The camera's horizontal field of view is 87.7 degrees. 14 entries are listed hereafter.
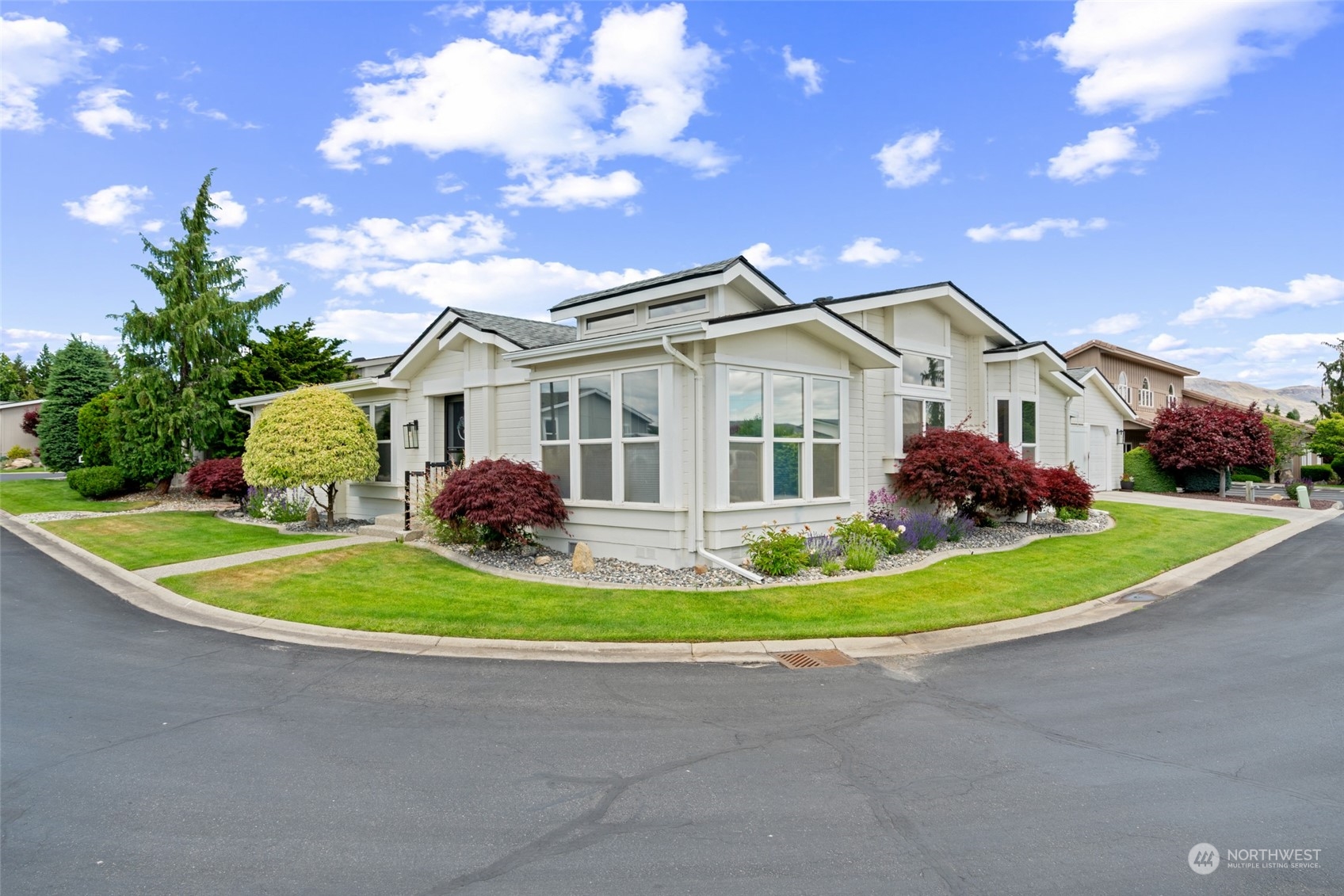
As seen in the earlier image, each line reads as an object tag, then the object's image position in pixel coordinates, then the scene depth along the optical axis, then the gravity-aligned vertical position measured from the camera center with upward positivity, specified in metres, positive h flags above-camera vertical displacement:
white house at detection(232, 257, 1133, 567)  11.04 +1.12
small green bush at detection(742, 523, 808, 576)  10.80 -1.51
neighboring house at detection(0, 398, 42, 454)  44.84 +2.34
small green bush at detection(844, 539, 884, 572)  11.31 -1.66
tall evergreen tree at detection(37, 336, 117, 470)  30.81 +3.07
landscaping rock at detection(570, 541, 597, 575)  11.10 -1.66
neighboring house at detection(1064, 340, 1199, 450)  33.72 +3.99
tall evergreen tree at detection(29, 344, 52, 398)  57.61 +7.72
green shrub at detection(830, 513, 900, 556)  12.29 -1.39
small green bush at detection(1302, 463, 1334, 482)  36.75 -1.05
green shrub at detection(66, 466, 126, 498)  22.84 -0.73
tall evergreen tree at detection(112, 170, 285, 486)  22.30 +3.47
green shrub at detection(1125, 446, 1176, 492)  27.52 -0.81
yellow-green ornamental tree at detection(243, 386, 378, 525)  15.54 +0.32
